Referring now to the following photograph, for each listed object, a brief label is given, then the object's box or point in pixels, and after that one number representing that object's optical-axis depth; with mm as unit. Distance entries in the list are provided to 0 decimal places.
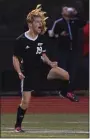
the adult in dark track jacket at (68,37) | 28458
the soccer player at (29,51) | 19323
